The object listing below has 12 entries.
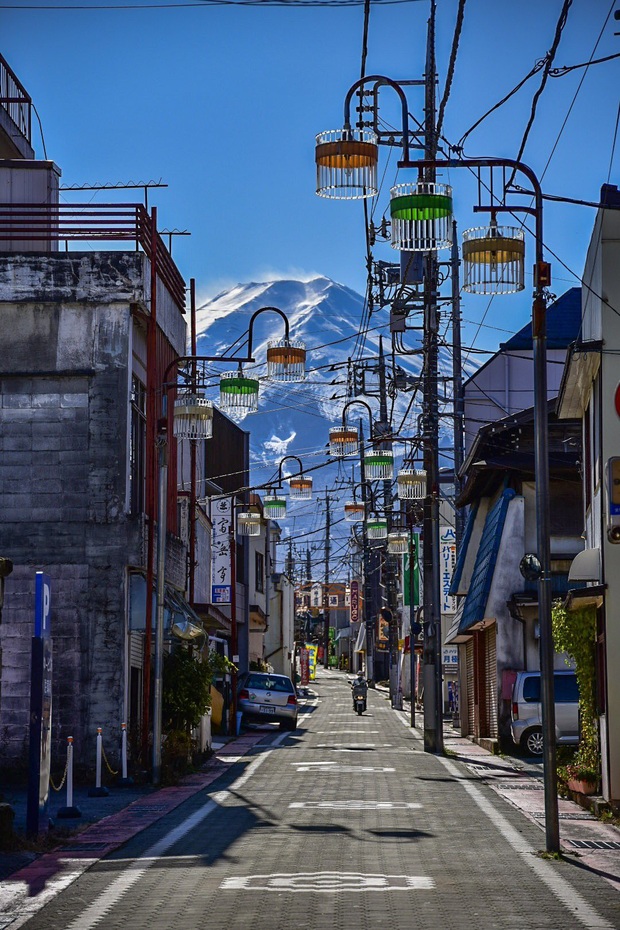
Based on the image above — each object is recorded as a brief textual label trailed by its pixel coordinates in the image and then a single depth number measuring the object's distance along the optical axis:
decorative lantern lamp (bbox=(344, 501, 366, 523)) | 58.38
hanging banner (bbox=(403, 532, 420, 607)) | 65.75
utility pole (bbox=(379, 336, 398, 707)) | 60.67
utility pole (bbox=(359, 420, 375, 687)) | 98.88
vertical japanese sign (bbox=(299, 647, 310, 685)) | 105.74
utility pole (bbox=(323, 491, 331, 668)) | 125.51
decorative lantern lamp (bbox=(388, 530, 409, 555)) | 52.34
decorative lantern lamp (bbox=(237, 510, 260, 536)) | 43.84
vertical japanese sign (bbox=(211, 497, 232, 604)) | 44.62
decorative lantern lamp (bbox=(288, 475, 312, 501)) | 40.69
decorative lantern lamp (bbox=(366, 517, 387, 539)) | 50.19
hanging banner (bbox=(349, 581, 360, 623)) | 123.57
